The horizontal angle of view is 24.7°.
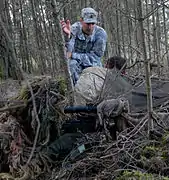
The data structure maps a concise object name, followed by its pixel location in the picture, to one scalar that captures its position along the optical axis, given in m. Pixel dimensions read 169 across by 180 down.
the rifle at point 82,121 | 3.04
